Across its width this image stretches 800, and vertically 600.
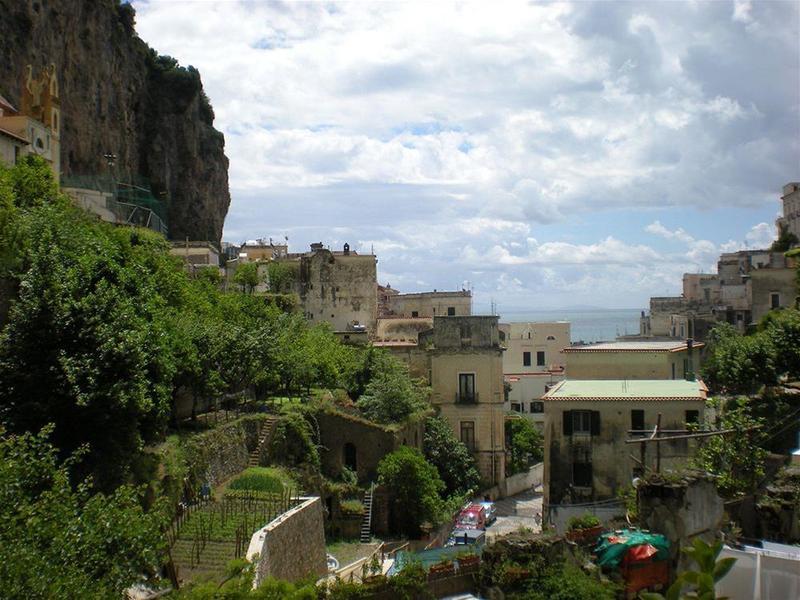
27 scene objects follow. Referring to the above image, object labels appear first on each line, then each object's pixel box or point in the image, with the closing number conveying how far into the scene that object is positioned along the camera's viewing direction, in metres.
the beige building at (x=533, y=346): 70.75
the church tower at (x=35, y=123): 36.44
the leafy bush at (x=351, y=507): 33.03
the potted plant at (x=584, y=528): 17.45
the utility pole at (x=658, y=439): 20.37
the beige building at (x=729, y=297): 60.81
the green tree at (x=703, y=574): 8.42
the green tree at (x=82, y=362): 21.55
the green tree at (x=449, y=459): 43.41
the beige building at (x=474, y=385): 46.66
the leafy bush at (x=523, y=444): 49.66
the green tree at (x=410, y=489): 34.78
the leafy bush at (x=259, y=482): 27.94
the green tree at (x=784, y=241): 68.88
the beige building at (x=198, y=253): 64.56
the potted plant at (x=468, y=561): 16.03
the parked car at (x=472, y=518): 37.34
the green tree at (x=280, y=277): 62.44
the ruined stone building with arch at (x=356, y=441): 37.12
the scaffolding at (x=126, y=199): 62.38
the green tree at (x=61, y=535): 13.34
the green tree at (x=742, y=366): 37.06
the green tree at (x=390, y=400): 40.06
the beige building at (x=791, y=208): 69.25
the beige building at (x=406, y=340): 49.84
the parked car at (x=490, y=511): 39.25
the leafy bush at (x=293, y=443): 33.41
